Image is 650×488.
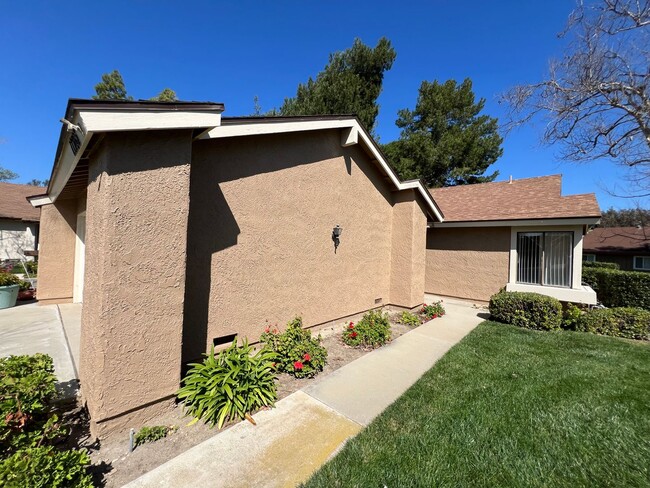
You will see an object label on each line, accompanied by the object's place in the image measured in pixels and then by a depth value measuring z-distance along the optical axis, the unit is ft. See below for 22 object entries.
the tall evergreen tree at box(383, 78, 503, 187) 77.20
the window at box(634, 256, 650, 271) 80.07
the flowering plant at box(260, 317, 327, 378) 16.20
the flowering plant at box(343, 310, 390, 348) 21.30
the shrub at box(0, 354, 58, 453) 8.08
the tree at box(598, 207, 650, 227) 141.36
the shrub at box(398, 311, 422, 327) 27.22
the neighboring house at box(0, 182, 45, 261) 56.65
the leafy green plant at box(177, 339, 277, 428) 12.02
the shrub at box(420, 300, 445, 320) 29.86
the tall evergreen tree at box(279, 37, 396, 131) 62.44
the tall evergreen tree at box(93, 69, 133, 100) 64.03
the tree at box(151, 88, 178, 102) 60.64
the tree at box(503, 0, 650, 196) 35.47
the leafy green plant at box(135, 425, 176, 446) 10.39
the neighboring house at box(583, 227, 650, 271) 80.95
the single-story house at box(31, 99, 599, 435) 10.44
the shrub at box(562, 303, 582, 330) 27.68
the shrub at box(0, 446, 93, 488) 6.19
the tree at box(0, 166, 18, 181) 113.91
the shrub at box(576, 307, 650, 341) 25.26
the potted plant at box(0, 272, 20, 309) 27.09
